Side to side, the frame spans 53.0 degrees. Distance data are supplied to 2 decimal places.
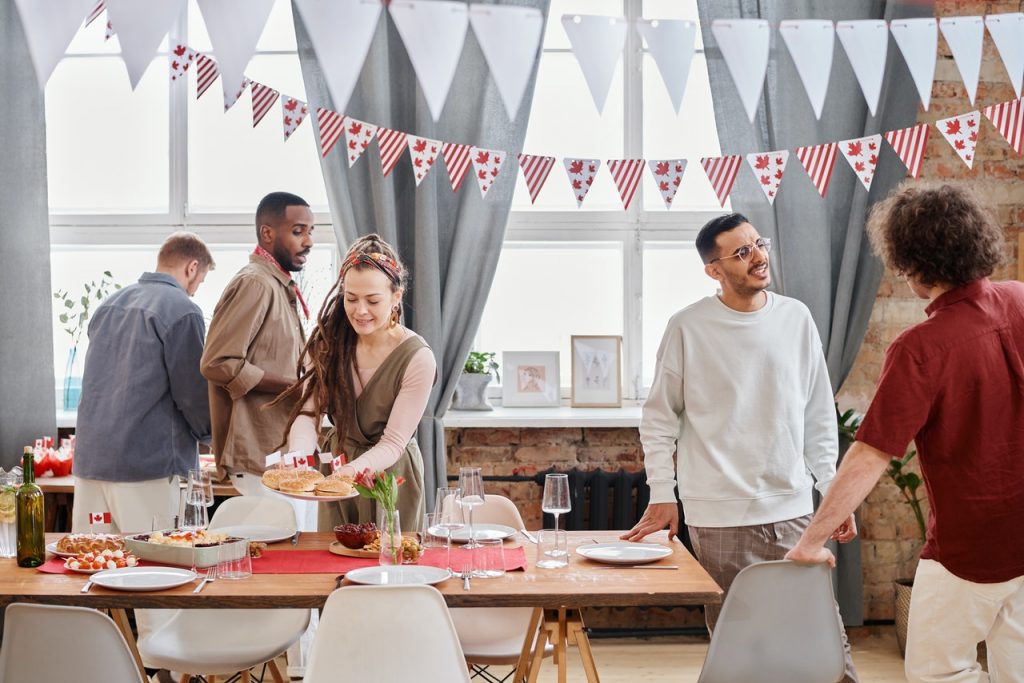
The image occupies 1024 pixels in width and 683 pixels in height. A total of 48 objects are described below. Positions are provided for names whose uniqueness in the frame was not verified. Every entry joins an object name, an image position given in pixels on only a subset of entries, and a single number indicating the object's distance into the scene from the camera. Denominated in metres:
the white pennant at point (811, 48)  3.69
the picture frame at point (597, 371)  4.47
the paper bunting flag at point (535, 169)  4.03
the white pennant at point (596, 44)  3.59
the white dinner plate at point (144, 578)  2.28
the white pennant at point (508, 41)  3.53
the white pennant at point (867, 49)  3.71
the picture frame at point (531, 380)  4.52
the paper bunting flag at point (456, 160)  4.16
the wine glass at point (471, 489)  2.48
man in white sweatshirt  2.71
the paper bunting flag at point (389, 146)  4.02
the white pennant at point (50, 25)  3.16
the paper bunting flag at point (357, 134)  3.94
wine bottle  2.47
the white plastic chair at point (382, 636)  2.01
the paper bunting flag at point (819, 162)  4.15
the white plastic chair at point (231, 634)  2.79
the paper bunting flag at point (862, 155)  4.02
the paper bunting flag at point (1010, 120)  4.04
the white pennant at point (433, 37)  3.49
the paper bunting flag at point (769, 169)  4.08
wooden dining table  2.23
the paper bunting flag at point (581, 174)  4.01
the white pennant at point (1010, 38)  3.71
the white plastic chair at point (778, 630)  2.28
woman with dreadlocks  2.87
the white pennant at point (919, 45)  3.69
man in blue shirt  3.48
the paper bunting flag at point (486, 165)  4.14
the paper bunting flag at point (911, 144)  4.08
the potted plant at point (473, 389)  4.41
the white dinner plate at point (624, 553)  2.52
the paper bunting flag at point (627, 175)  4.10
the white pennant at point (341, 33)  3.41
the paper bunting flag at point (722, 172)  4.15
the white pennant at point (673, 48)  3.60
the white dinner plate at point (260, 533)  2.76
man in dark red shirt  2.09
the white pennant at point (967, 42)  3.70
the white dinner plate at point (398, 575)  2.31
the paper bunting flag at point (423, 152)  4.00
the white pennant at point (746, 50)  3.72
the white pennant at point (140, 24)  3.22
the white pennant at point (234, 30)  3.33
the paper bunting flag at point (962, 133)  3.92
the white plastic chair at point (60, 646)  2.05
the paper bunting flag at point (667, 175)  4.01
